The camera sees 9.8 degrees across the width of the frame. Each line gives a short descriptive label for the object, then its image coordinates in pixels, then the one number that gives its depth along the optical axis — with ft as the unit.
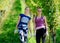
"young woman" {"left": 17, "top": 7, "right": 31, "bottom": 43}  35.64
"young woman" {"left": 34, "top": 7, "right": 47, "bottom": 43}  36.09
